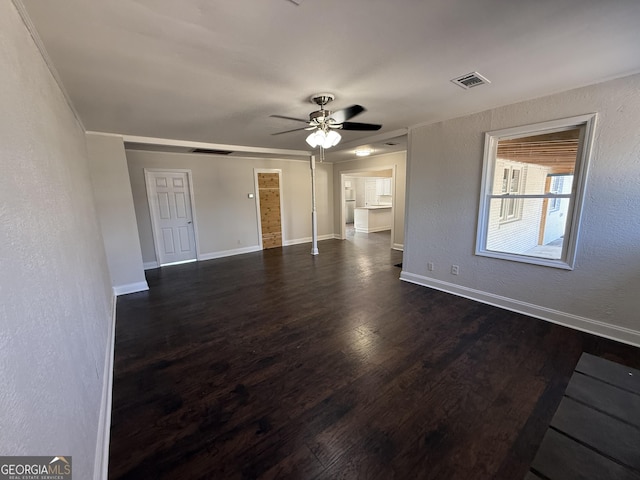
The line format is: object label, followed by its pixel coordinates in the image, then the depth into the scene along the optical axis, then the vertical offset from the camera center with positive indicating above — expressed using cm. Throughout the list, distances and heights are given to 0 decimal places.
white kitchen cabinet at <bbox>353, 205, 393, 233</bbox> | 882 -85
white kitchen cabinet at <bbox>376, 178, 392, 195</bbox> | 1077 +31
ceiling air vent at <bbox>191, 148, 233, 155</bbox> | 486 +93
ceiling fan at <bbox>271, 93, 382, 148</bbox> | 265 +77
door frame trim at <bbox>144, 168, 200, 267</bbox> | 518 -8
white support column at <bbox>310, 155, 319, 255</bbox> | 610 -79
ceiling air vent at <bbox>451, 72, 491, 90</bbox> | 219 +95
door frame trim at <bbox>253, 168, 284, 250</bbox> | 643 +20
